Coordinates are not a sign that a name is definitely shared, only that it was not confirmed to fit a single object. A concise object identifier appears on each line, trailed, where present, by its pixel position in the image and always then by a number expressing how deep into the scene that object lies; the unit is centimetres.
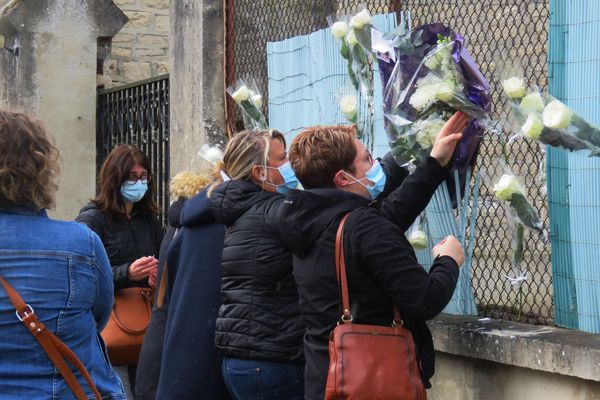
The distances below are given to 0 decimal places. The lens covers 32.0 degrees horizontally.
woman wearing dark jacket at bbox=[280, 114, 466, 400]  335
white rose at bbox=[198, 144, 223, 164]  561
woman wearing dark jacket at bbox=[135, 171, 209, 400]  488
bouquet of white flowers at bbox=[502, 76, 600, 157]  364
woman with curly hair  312
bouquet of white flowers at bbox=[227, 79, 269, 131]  575
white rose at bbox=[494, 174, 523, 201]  390
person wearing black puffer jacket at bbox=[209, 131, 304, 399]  400
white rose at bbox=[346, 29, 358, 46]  474
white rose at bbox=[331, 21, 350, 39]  477
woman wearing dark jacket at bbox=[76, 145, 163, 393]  560
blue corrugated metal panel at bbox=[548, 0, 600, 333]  400
